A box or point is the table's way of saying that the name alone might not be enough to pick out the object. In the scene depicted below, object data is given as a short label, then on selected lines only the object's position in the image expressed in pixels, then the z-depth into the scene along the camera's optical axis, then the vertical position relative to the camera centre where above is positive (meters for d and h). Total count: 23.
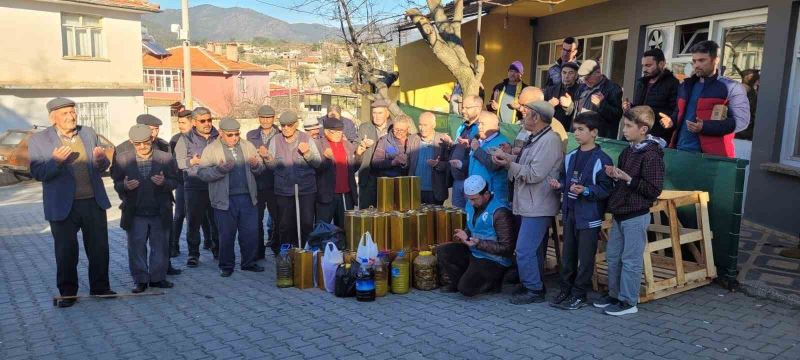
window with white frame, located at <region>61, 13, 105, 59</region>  24.59 +2.94
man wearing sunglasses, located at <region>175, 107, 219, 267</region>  6.84 -0.79
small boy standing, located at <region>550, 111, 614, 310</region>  4.80 -0.75
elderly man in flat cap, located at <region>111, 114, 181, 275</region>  5.73 -0.41
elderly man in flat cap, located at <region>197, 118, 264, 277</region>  6.29 -0.88
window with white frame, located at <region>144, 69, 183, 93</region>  53.28 +2.37
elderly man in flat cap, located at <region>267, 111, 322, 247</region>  6.58 -0.64
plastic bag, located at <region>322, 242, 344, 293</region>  5.75 -1.53
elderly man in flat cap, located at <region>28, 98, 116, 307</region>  5.16 -0.79
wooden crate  5.11 -1.28
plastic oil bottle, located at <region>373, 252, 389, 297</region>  5.57 -1.58
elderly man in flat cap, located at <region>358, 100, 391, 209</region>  7.03 -0.44
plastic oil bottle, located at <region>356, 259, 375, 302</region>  5.46 -1.64
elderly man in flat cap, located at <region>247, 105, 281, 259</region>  6.89 -0.49
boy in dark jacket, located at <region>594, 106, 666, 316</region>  4.63 -0.67
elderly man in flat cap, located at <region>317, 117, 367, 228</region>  6.80 -0.76
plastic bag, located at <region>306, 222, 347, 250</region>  6.09 -1.33
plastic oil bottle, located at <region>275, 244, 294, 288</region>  5.95 -1.66
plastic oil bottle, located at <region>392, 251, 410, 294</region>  5.69 -1.61
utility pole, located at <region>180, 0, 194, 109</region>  20.98 +1.82
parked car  16.64 -1.44
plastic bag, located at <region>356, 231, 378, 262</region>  5.60 -1.33
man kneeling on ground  5.35 -1.20
